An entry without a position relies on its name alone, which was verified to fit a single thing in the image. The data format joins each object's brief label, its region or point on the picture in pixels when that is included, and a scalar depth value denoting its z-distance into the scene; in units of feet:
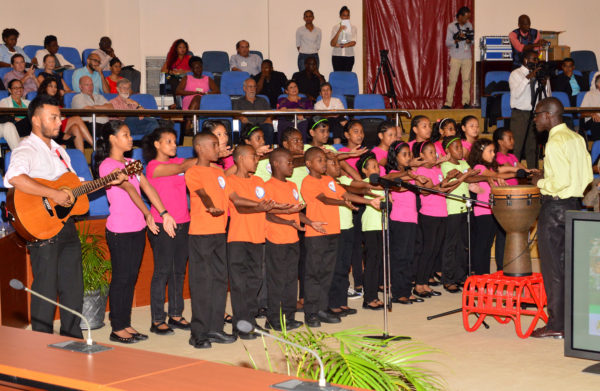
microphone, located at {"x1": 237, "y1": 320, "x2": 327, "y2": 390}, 8.11
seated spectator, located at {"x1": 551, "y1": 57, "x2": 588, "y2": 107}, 41.27
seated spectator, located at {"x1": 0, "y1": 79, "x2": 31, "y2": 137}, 29.48
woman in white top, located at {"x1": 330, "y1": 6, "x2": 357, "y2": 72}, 44.88
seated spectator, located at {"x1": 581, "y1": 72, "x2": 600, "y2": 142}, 36.73
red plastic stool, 20.43
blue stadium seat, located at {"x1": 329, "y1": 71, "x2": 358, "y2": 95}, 41.16
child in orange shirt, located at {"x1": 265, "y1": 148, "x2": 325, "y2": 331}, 20.81
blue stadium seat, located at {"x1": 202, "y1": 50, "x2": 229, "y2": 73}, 43.50
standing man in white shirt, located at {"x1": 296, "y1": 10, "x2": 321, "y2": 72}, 44.45
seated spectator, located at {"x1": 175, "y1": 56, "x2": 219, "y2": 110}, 35.29
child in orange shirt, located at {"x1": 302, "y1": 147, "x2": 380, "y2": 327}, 21.53
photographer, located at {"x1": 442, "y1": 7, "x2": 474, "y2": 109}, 43.80
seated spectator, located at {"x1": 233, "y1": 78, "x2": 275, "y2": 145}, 33.24
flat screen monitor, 16.22
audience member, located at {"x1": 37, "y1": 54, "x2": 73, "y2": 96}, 33.95
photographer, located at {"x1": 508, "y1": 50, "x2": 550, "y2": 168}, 34.37
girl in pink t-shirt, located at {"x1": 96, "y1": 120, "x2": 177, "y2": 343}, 19.06
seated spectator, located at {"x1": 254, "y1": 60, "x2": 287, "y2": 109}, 38.29
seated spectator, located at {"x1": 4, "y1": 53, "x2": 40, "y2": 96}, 32.99
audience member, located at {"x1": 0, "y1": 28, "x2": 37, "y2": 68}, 36.45
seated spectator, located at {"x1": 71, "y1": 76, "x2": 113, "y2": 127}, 31.35
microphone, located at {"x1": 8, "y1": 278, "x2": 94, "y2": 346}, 9.92
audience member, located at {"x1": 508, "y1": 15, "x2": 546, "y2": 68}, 40.47
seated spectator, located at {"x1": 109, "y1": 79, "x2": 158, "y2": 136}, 30.12
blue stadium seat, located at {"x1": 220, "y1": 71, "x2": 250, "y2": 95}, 38.11
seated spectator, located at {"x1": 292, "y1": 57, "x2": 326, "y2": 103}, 38.91
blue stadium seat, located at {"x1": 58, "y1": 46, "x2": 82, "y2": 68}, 40.27
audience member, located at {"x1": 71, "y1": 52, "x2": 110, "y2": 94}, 34.78
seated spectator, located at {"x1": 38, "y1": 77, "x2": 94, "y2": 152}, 28.09
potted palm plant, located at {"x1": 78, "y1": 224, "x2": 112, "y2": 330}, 21.07
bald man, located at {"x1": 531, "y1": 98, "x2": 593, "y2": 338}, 19.69
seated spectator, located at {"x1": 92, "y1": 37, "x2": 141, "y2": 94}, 39.27
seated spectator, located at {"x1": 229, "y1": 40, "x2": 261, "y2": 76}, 41.32
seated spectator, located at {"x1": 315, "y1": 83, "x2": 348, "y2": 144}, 31.78
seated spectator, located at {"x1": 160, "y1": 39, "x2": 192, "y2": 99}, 38.58
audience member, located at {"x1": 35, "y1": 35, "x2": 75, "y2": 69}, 36.81
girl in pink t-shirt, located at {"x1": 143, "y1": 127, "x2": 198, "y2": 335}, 20.20
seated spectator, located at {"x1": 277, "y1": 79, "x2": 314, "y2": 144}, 34.37
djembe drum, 21.12
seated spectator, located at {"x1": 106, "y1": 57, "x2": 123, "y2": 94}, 37.11
